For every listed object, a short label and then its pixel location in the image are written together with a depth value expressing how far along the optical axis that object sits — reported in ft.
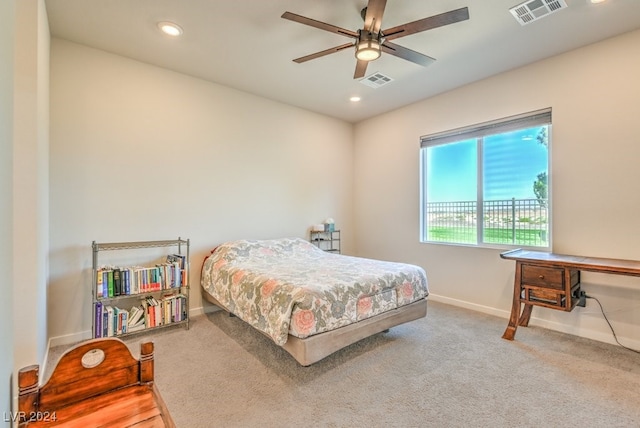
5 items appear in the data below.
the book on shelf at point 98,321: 8.57
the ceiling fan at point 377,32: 6.28
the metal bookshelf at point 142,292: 8.63
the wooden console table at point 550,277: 7.83
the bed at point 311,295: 6.84
